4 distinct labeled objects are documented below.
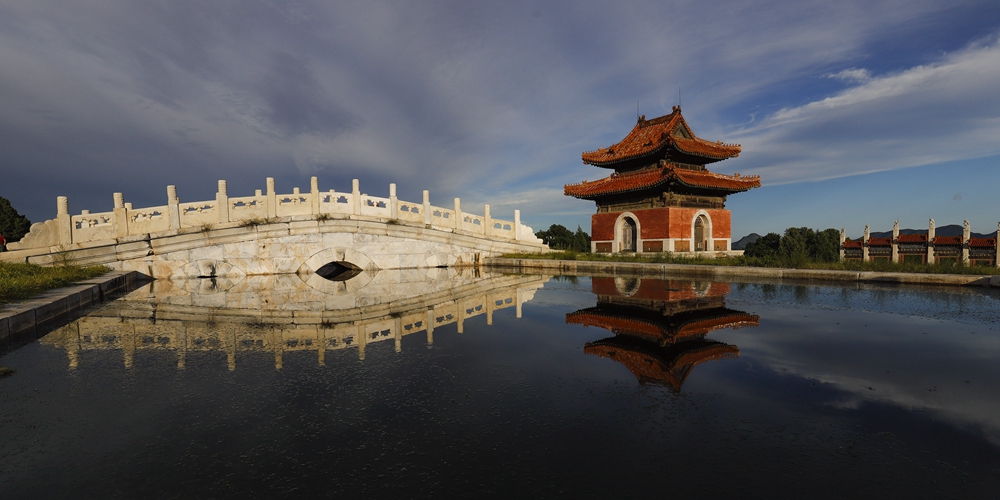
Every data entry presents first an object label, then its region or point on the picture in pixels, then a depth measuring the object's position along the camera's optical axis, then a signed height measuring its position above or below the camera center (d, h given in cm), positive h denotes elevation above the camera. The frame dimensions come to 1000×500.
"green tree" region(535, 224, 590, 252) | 4138 +96
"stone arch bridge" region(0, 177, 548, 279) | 1500 +64
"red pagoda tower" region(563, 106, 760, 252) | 2197 +286
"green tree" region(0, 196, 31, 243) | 3281 +262
